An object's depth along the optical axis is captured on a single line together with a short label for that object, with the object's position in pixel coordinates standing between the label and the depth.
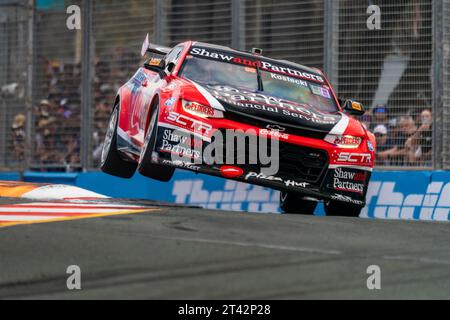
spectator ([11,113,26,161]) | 17.88
